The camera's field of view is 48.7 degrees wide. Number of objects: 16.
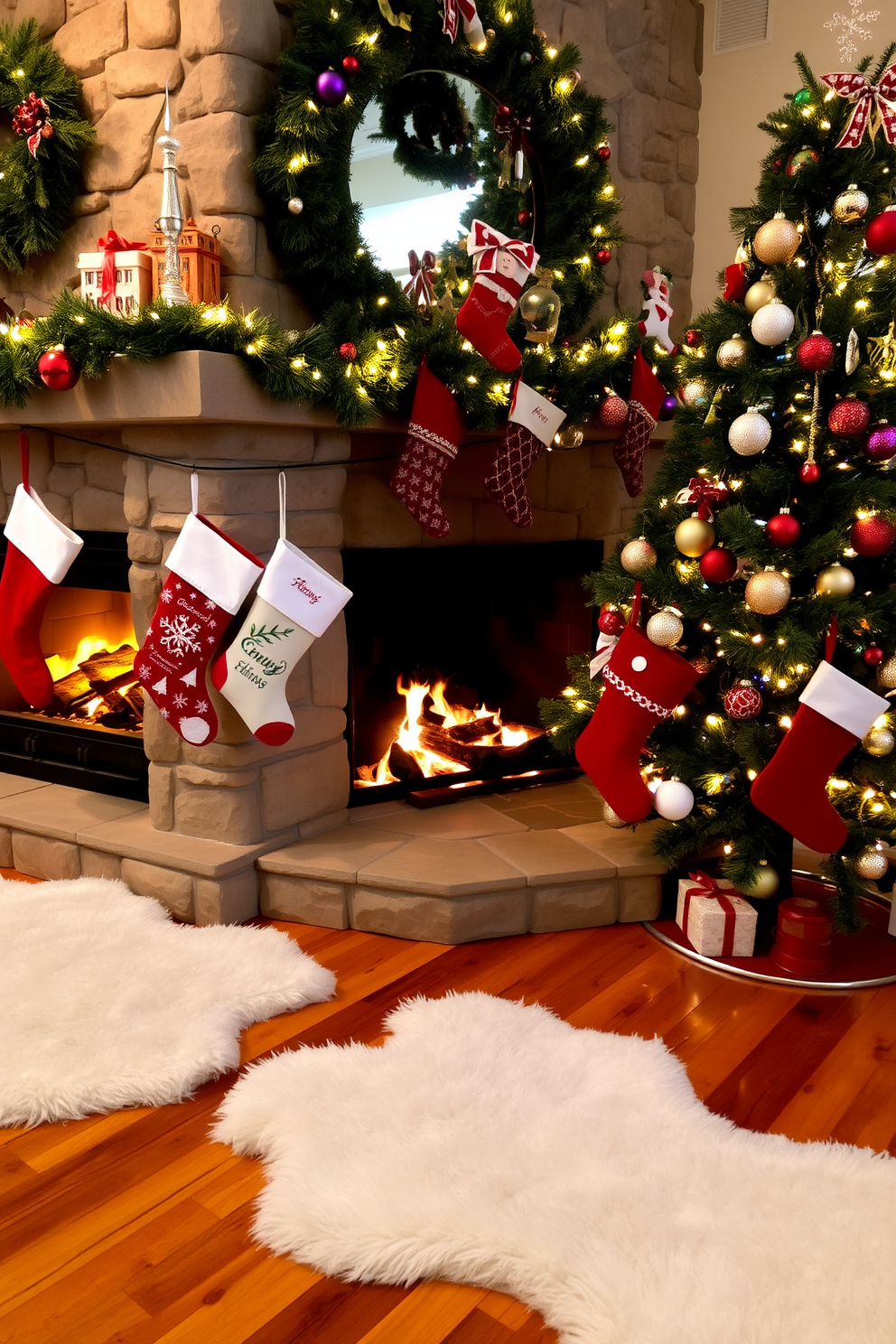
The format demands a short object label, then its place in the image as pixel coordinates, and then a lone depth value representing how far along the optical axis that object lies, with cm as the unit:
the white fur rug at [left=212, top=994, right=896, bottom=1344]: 128
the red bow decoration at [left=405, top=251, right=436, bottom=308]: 255
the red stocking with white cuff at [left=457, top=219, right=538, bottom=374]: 234
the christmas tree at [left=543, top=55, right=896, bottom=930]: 200
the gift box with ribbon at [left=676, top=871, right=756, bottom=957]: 223
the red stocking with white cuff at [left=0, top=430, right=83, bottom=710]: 233
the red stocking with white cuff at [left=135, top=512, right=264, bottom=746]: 214
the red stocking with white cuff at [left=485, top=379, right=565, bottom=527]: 245
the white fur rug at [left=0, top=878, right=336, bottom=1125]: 173
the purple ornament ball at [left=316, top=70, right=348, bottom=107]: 212
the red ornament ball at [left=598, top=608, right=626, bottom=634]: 235
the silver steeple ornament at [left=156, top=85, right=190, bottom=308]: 206
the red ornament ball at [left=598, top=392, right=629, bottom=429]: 265
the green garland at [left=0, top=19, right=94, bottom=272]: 238
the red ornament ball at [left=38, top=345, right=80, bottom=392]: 213
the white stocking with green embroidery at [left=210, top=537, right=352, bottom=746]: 214
